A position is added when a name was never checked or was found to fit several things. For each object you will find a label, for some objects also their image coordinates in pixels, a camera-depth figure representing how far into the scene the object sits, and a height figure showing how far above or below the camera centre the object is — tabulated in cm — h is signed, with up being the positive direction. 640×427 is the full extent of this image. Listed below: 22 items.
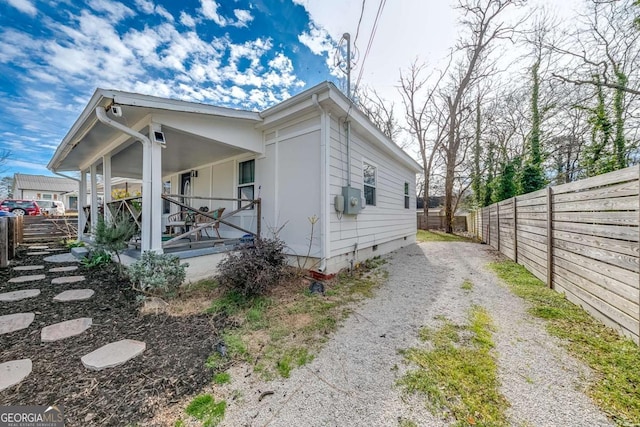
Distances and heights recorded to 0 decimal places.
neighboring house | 2584 +302
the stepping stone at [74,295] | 335 -115
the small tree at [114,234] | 404 -32
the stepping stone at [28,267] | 466 -104
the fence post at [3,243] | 467 -54
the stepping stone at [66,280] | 399 -110
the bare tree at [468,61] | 1149 +835
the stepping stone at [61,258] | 549 -101
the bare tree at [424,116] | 1529 +648
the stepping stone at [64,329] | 244 -122
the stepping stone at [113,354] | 203 -126
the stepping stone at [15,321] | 256 -119
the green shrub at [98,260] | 504 -97
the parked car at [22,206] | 1497 +59
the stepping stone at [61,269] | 462 -106
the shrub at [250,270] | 335 -79
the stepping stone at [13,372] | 180 -124
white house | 371 +126
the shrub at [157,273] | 335 -82
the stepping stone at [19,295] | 330 -113
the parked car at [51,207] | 1829 +71
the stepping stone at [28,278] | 403 -108
